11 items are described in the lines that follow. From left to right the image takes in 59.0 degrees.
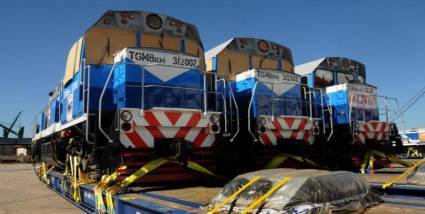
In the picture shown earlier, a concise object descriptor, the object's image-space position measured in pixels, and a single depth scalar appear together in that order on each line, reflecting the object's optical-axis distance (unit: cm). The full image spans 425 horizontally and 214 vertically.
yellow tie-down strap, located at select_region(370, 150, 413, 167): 917
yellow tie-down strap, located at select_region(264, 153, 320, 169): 725
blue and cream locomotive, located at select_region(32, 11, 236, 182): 581
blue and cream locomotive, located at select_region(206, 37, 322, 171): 737
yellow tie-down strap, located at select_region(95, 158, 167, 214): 493
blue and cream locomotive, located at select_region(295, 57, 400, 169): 910
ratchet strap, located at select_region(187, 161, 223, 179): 612
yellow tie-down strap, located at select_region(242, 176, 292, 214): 303
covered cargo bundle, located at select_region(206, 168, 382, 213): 310
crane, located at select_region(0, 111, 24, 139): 9106
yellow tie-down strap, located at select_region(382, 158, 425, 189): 459
